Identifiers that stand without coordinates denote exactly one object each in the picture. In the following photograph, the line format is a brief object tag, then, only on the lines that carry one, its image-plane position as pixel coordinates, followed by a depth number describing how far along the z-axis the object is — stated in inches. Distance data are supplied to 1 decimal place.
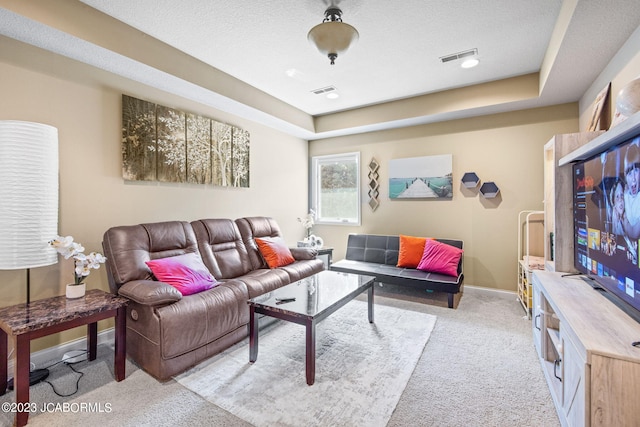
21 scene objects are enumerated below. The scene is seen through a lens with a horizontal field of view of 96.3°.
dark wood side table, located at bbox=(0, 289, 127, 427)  62.9
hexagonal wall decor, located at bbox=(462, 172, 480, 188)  153.0
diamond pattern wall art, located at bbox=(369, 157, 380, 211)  184.2
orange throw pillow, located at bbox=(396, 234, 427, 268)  155.0
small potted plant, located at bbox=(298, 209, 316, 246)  198.1
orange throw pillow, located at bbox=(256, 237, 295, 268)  136.5
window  195.3
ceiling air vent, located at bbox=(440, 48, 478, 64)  109.1
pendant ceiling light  80.9
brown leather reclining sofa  78.6
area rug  66.9
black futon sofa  133.5
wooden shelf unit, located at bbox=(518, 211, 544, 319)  128.8
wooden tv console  42.8
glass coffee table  78.0
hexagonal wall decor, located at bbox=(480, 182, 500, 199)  148.0
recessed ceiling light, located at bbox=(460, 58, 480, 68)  115.6
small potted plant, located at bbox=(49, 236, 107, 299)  79.3
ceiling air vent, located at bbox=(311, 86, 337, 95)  144.1
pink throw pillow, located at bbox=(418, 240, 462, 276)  141.2
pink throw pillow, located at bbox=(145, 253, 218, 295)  93.4
